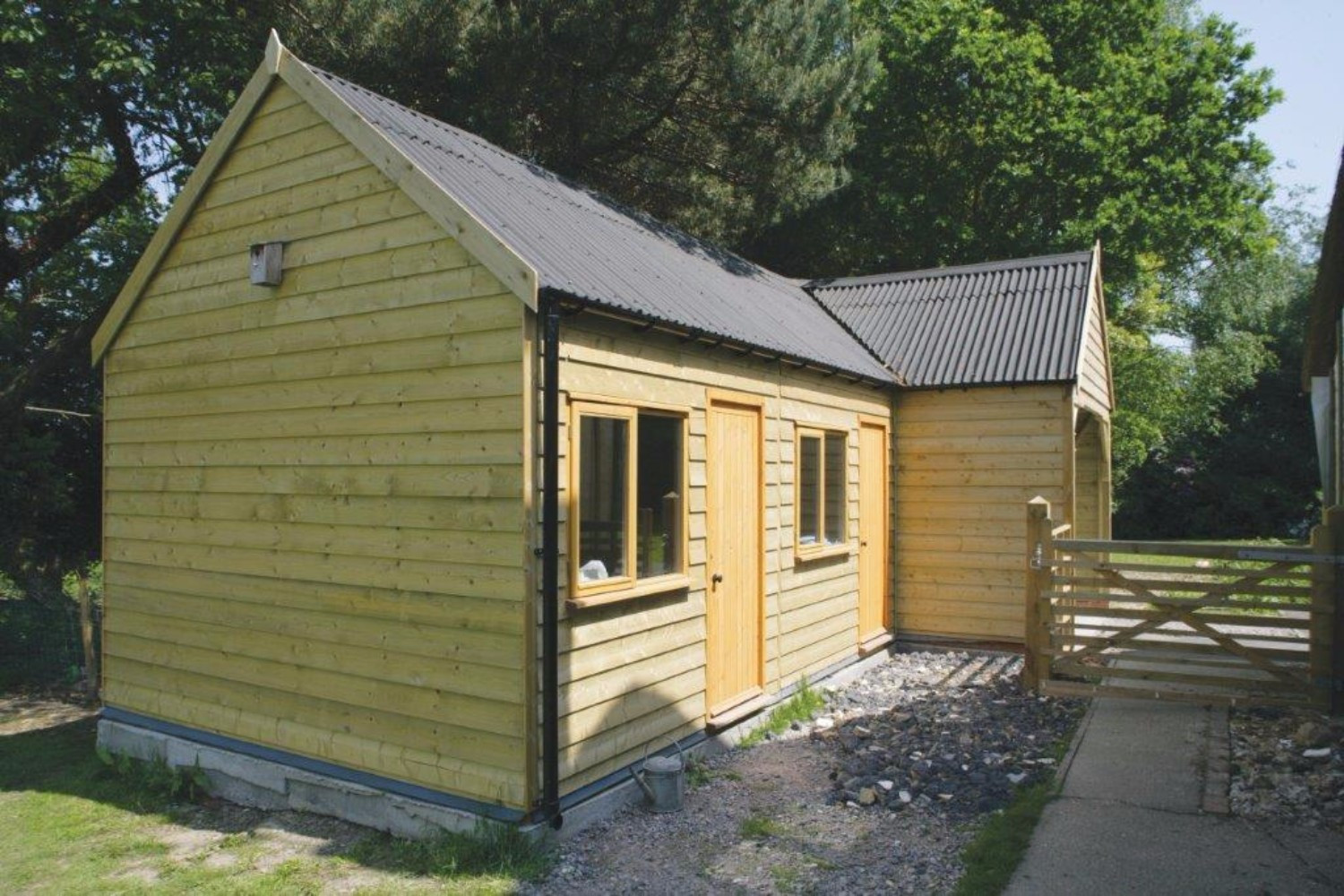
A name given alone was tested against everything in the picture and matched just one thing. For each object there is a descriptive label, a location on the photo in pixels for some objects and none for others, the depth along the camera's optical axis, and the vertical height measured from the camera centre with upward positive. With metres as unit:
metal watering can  6.28 -2.14
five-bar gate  7.98 -1.49
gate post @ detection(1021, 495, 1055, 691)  9.12 -1.10
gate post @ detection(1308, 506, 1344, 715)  7.86 -1.36
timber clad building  5.72 -0.04
